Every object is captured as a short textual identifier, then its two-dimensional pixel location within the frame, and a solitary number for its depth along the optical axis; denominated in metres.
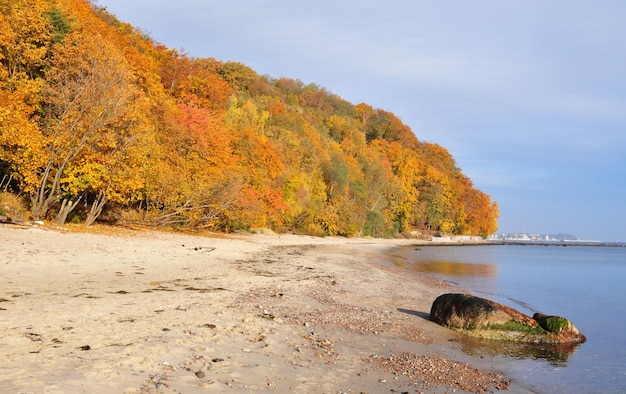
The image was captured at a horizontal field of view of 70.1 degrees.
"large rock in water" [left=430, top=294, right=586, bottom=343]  10.96
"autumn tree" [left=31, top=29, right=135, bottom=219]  24.08
